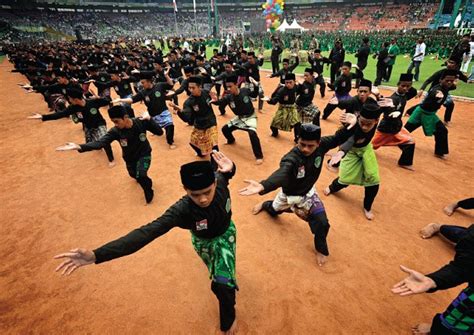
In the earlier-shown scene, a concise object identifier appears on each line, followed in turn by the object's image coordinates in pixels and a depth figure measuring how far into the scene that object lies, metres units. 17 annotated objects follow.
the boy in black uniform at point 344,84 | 7.50
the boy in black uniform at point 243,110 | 6.31
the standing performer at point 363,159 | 3.83
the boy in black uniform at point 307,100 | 7.05
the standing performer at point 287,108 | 6.75
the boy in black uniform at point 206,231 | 2.10
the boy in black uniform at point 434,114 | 5.81
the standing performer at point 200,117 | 6.01
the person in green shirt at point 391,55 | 12.47
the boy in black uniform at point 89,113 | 5.92
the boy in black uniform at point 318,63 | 10.84
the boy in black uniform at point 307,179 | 3.23
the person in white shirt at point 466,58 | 12.52
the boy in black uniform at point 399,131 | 5.58
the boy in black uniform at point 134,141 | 4.50
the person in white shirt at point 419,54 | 11.97
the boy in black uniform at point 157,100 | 6.92
